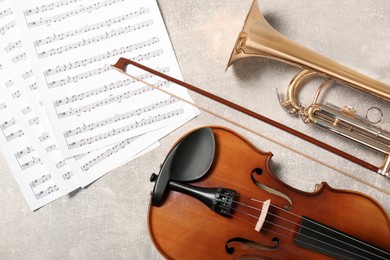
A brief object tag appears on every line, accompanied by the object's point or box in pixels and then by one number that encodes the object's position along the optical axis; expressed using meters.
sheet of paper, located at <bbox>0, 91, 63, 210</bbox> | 1.22
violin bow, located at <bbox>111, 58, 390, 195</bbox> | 0.99
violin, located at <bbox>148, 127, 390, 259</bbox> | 1.00
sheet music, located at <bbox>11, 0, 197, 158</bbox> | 1.18
